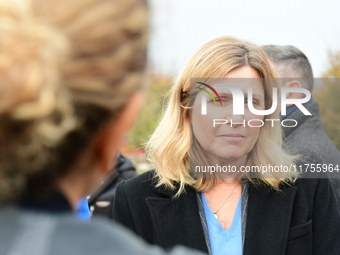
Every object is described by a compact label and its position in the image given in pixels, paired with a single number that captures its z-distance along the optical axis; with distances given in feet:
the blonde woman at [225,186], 7.82
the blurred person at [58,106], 4.07
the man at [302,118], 8.71
